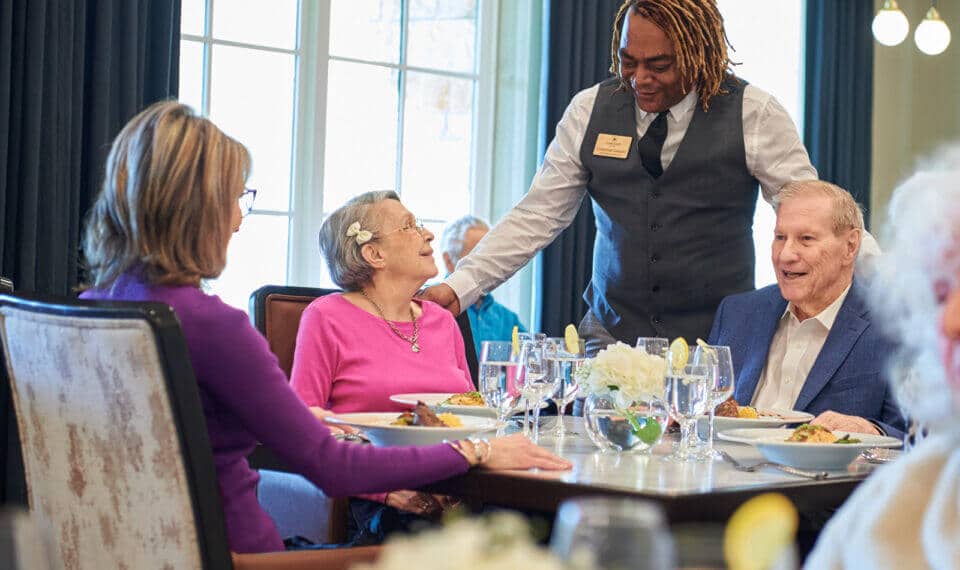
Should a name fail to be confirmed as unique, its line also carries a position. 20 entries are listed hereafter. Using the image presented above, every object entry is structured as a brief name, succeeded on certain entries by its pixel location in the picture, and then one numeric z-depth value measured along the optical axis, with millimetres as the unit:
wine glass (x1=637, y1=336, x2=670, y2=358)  2311
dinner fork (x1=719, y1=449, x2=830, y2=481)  1920
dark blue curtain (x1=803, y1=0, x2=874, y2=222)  6855
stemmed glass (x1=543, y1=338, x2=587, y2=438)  2248
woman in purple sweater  1721
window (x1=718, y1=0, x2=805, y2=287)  6879
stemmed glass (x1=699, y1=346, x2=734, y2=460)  2121
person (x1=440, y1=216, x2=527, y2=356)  4812
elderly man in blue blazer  2672
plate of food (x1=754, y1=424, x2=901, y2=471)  1940
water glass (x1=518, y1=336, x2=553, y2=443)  2215
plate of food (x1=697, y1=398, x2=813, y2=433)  2295
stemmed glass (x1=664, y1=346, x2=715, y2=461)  2098
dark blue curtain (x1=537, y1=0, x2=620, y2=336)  5633
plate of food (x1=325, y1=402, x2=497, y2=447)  2006
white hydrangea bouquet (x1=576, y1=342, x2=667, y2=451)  2090
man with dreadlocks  3238
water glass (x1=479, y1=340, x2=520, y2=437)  2225
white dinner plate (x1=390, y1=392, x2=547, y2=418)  2371
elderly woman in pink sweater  2834
